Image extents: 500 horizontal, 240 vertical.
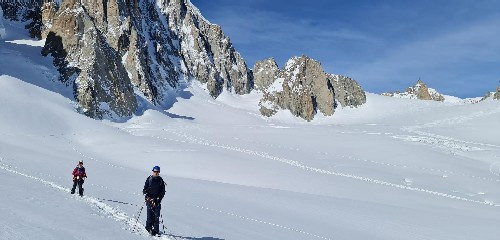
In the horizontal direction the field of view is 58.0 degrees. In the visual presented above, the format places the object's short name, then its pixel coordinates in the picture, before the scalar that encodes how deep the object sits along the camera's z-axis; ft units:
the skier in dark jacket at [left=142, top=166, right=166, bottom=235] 41.98
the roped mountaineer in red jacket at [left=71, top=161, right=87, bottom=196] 62.95
